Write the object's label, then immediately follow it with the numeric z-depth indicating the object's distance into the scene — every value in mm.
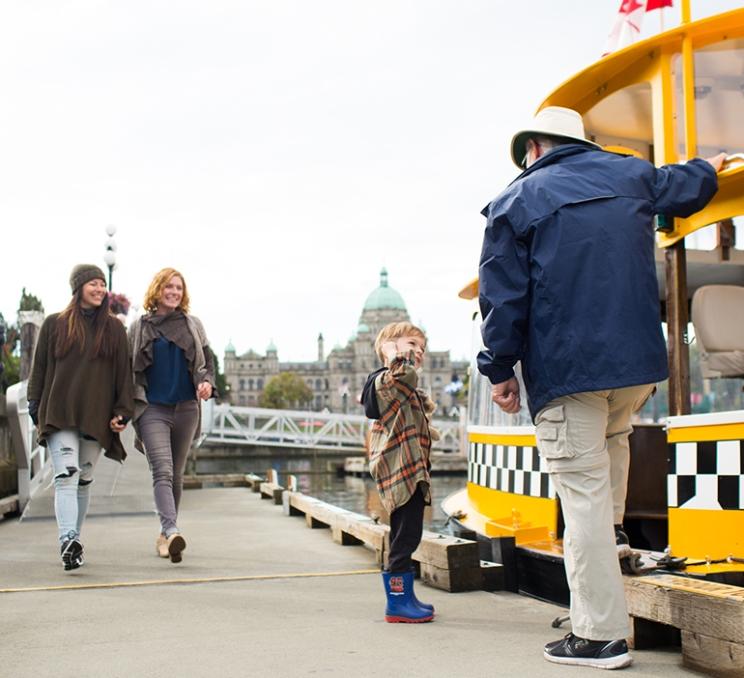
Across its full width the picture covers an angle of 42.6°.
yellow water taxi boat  3908
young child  3756
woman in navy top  5495
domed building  173625
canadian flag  5438
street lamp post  19797
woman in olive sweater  5078
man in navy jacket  2945
